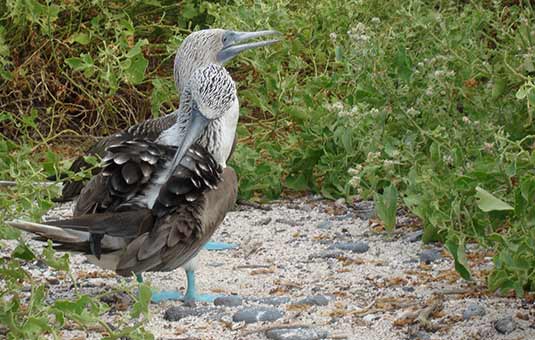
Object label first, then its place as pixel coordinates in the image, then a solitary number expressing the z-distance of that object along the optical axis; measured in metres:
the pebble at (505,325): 8.20
